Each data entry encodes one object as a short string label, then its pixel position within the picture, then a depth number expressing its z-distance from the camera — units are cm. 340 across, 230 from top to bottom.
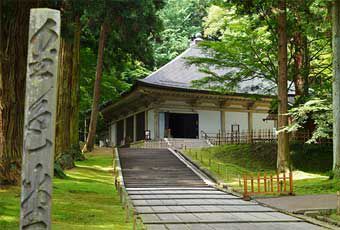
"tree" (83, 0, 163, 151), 1770
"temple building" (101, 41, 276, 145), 2898
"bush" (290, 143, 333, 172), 2031
